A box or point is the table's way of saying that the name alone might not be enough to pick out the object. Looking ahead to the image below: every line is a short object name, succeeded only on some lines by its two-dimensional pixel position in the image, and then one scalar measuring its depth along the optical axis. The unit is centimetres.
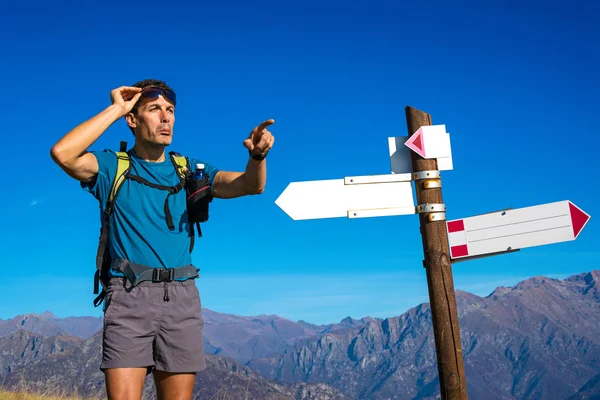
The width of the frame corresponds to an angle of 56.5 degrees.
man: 443
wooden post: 585
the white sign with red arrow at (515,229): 618
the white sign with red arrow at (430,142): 618
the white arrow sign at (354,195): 619
